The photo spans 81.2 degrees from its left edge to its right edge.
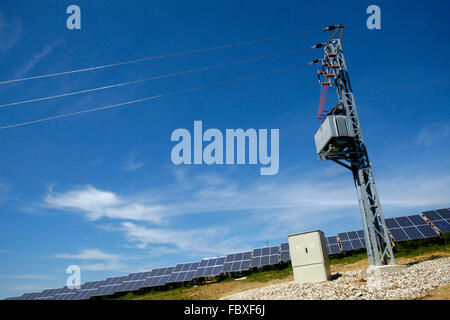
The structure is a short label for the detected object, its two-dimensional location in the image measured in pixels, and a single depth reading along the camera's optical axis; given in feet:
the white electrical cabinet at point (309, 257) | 42.39
